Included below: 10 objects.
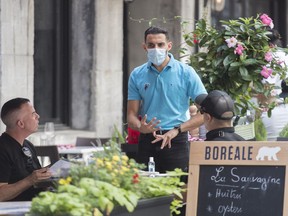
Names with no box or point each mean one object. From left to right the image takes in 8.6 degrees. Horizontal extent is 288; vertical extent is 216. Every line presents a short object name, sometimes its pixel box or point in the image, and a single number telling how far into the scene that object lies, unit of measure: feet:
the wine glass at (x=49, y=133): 67.02
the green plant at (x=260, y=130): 54.48
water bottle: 42.96
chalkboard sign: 35.88
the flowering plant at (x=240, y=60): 50.80
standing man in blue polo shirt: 46.81
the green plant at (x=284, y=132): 54.35
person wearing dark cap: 40.24
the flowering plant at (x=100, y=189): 27.43
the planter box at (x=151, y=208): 29.54
